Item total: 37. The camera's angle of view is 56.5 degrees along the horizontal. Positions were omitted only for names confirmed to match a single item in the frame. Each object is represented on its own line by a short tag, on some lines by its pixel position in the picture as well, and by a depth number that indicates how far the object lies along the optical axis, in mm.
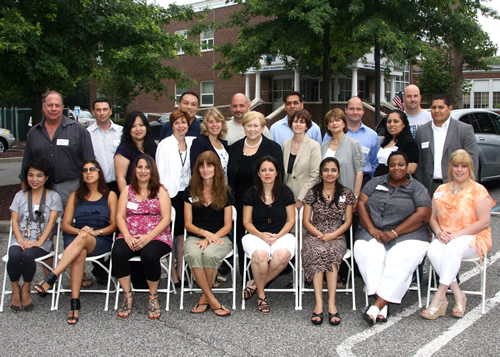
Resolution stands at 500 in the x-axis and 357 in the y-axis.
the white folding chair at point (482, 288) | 4191
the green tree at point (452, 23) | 12719
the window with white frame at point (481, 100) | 40388
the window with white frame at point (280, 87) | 27655
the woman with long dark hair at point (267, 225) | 4375
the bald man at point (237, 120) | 5391
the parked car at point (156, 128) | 20828
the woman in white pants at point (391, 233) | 4137
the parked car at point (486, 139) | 9594
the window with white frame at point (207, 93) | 30188
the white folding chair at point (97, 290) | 4387
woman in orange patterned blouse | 4152
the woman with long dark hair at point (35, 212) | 4480
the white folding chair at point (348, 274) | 4344
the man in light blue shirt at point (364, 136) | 5180
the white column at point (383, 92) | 27006
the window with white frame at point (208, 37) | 29588
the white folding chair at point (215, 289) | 4383
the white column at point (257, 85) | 27078
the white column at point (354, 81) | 24781
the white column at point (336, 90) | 27438
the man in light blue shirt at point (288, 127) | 5441
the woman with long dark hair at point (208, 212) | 4406
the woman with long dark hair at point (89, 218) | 4379
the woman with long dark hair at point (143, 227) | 4293
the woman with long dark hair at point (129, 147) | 4906
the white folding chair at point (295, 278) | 4375
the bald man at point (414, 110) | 5418
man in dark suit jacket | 5027
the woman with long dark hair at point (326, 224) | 4316
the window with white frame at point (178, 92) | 29966
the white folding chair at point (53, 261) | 4359
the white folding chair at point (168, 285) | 4361
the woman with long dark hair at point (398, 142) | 4859
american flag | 17094
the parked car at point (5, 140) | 20469
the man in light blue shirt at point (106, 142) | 5281
